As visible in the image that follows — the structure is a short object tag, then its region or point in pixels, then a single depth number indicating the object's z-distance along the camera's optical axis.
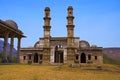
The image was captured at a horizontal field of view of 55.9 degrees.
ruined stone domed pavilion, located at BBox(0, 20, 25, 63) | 18.05
